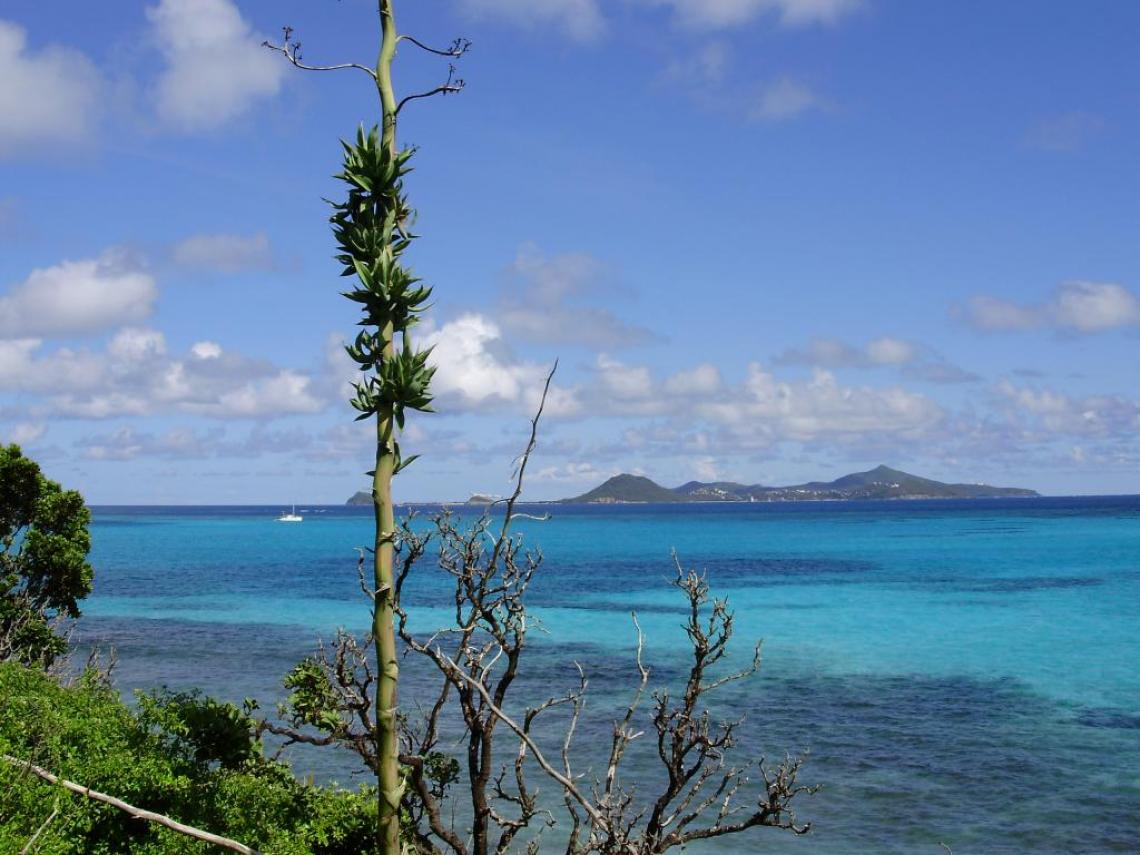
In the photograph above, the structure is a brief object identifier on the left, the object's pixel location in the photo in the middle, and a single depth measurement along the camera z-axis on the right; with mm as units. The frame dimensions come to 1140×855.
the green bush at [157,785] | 7215
